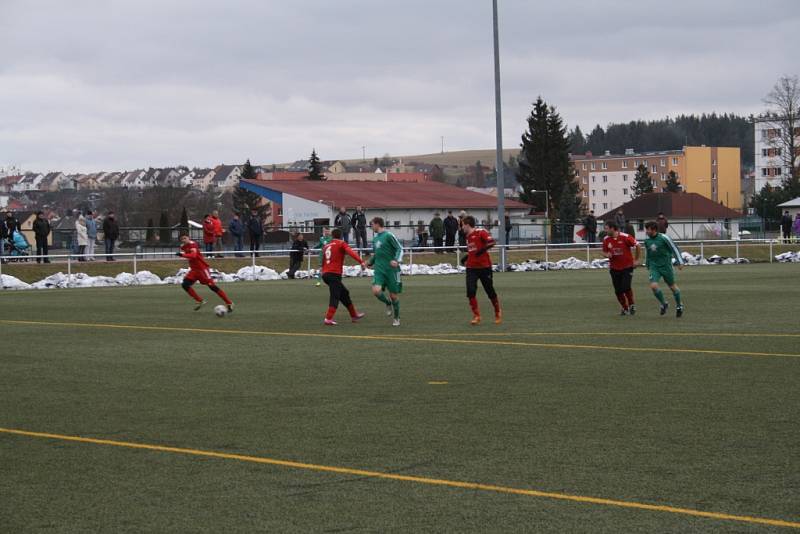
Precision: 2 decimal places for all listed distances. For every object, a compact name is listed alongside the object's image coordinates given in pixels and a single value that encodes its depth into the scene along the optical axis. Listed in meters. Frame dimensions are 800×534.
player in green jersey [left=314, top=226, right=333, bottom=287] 38.22
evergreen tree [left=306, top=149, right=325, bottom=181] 135.38
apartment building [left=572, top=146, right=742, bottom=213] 190.38
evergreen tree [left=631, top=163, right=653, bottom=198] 172.88
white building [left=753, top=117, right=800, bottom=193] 160.68
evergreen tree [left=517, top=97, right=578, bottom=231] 119.94
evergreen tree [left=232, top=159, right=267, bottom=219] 134.00
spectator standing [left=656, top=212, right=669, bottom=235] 37.49
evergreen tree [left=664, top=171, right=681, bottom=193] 171.62
